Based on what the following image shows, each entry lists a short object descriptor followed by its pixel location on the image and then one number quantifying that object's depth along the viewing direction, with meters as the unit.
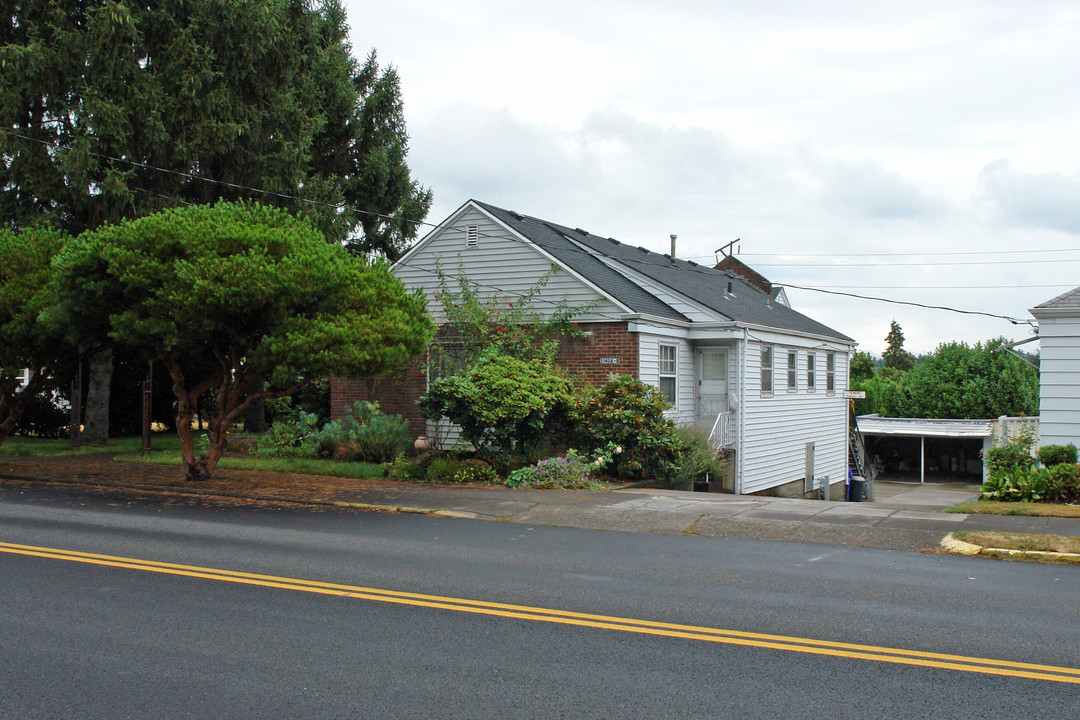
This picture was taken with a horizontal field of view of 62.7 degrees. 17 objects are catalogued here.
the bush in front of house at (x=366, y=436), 18.55
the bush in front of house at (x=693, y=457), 16.69
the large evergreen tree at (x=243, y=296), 12.84
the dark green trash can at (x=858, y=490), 27.33
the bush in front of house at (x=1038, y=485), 12.93
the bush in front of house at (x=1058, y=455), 13.80
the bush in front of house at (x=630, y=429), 16.03
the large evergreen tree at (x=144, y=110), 20.38
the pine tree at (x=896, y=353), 83.44
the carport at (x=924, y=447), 34.31
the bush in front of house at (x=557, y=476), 15.15
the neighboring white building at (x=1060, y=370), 14.46
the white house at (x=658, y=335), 18.66
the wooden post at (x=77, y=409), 21.94
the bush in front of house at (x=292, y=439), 19.73
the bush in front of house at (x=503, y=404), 15.63
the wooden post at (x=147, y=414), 20.45
